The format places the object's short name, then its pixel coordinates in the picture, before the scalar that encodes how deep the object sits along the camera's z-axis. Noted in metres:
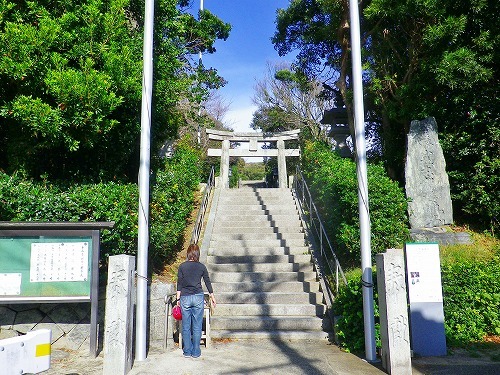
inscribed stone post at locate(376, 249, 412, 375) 5.29
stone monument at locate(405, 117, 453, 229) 9.68
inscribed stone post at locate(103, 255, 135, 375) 5.32
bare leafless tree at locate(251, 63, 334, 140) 25.42
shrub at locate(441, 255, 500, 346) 6.62
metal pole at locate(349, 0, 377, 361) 5.89
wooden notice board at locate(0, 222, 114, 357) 6.11
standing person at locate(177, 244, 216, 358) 6.03
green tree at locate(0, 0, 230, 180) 6.61
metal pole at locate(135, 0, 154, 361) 5.96
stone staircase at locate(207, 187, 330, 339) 7.24
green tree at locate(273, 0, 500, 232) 9.43
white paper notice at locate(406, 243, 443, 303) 6.18
